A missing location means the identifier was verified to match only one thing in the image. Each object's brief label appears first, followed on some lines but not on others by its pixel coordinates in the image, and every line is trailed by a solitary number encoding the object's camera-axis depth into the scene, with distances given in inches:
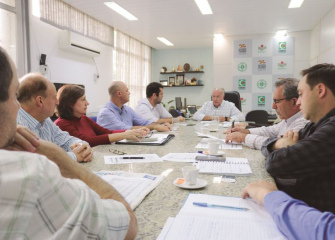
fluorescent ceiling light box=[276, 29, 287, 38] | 256.6
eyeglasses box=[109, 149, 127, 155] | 67.9
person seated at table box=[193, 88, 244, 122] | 193.9
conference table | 31.9
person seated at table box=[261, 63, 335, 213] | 45.4
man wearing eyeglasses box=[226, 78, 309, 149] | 78.6
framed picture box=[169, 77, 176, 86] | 345.4
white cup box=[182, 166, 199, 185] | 42.1
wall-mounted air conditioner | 188.7
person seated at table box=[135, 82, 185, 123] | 170.2
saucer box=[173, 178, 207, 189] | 41.5
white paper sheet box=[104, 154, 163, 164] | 59.2
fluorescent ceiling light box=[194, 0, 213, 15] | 183.8
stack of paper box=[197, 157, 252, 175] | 50.4
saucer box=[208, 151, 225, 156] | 65.2
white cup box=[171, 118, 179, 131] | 125.3
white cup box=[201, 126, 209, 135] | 105.0
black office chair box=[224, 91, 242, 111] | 213.5
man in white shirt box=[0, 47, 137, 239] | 16.1
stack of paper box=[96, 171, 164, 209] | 37.6
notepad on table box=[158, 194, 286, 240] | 27.6
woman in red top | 84.2
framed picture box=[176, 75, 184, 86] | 341.4
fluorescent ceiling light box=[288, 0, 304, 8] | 183.5
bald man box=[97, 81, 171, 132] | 127.4
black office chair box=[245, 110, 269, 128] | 192.5
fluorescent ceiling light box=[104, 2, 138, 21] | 189.9
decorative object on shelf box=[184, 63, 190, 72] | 335.6
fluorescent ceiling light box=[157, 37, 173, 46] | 289.4
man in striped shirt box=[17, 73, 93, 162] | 68.6
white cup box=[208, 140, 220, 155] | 64.7
